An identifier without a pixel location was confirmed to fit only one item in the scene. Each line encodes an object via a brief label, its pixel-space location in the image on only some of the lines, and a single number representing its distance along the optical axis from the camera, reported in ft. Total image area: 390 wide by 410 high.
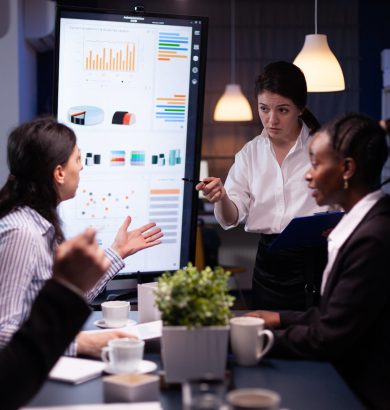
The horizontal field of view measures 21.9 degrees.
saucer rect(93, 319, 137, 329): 9.46
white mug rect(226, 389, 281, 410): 5.88
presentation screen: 12.53
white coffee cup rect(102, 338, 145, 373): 7.69
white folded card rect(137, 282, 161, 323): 9.33
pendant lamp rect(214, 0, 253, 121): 28.73
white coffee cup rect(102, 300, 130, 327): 9.45
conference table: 7.20
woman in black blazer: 8.06
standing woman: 12.63
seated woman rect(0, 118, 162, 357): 8.13
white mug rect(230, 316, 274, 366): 8.00
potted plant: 7.49
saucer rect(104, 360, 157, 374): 7.78
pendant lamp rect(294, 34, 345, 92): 16.27
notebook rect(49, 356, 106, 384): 7.68
